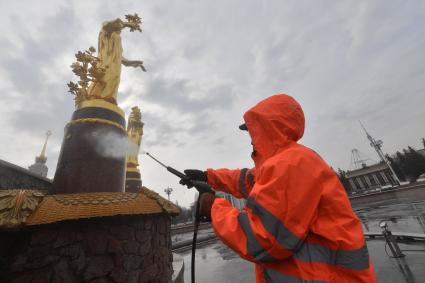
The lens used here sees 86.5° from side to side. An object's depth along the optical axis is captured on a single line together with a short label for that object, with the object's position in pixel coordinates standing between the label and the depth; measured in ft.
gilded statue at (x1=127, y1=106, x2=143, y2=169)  31.09
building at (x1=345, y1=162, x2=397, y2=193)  167.94
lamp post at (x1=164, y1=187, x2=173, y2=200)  191.31
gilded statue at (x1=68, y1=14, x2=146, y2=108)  14.87
